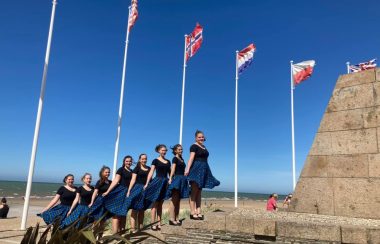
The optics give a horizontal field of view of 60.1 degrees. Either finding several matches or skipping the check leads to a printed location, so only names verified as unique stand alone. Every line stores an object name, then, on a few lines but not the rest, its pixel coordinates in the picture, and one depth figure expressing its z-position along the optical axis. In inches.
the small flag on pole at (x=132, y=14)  565.6
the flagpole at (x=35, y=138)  394.8
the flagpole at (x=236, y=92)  645.6
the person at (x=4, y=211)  570.3
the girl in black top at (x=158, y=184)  256.1
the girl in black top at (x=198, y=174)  246.5
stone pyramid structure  235.1
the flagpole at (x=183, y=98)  564.9
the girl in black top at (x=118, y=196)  257.1
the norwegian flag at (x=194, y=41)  612.9
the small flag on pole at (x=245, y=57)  638.5
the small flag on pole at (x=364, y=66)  460.5
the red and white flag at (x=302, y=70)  639.8
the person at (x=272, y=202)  473.8
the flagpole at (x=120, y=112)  505.4
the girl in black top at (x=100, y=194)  257.0
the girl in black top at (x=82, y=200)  244.5
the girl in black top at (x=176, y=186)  249.0
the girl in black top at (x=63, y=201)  239.9
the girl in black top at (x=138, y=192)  258.2
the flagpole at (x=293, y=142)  623.2
